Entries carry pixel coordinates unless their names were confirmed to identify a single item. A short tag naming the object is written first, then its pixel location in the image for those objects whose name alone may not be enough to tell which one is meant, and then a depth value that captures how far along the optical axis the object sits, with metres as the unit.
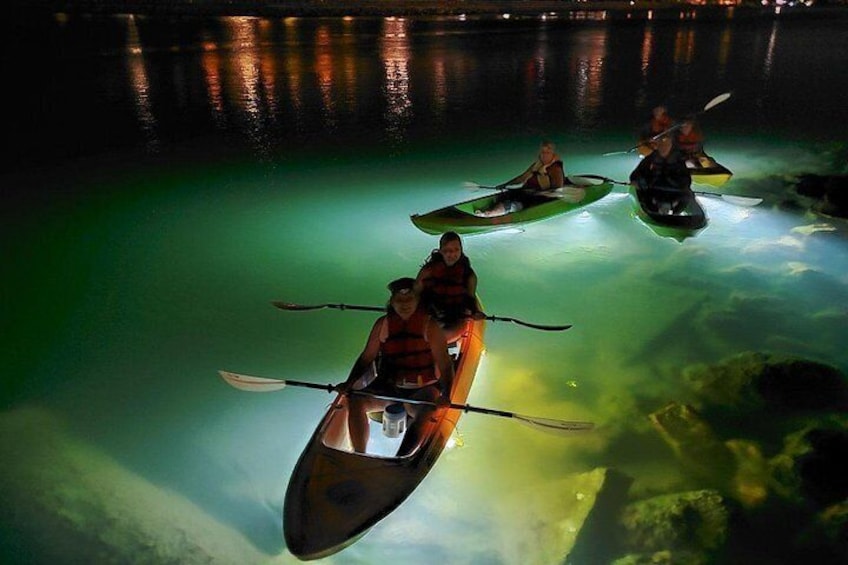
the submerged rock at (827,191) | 10.84
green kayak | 9.34
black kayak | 9.23
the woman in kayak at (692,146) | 11.64
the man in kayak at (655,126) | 11.66
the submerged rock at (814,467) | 4.89
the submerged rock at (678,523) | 4.52
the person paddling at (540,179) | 9.59
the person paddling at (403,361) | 4.60
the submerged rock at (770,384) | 5.91
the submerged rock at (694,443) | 5.16
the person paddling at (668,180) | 9.58
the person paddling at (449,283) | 6.02
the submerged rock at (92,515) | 4.54
